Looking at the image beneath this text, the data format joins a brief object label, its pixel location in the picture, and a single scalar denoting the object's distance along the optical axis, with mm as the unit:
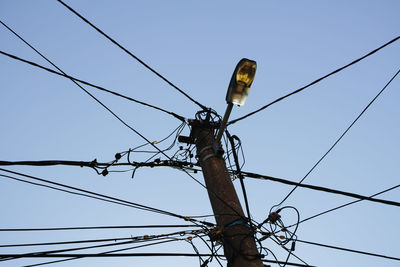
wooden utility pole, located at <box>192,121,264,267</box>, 2771
